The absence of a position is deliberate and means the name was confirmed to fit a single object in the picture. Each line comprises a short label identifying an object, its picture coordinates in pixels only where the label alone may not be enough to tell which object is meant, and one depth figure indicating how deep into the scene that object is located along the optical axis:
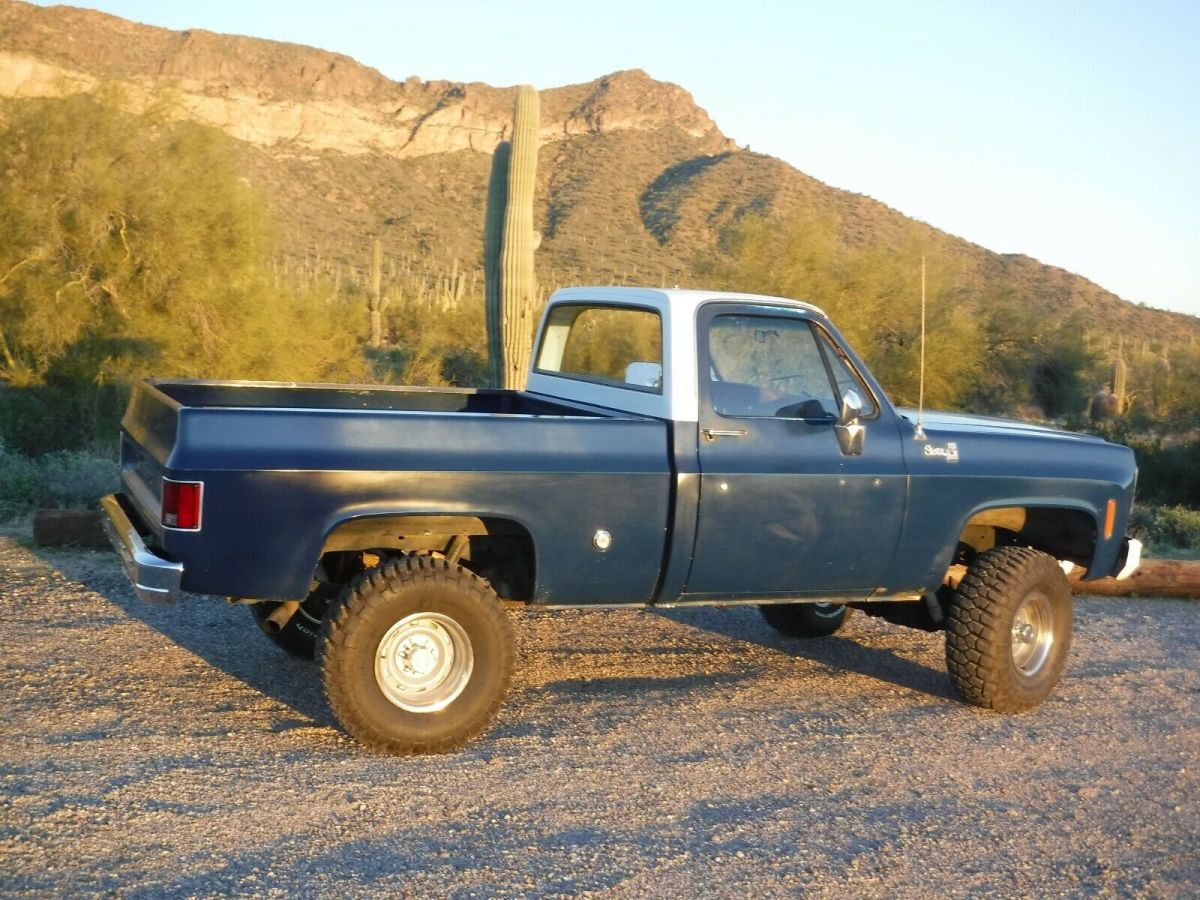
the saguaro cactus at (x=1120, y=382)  31.66
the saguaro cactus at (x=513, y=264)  15.09
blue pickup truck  5.39
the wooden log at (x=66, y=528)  9.90
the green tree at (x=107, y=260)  15.59
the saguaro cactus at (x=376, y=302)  25.08
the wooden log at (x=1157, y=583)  10.74
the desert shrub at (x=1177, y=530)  15.86
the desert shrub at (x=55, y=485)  11.73
